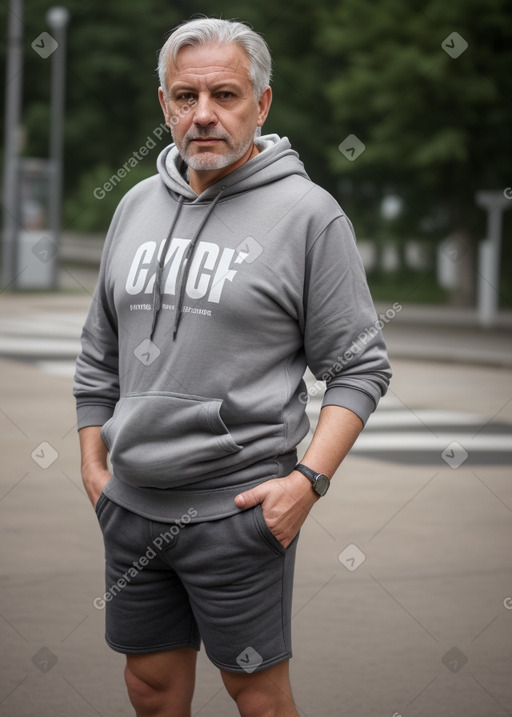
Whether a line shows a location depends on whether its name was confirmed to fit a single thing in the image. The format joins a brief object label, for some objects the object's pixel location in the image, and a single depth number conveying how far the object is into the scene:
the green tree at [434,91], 24.36
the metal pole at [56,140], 27.09
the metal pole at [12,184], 26.12
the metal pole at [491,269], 22.30
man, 2.62
